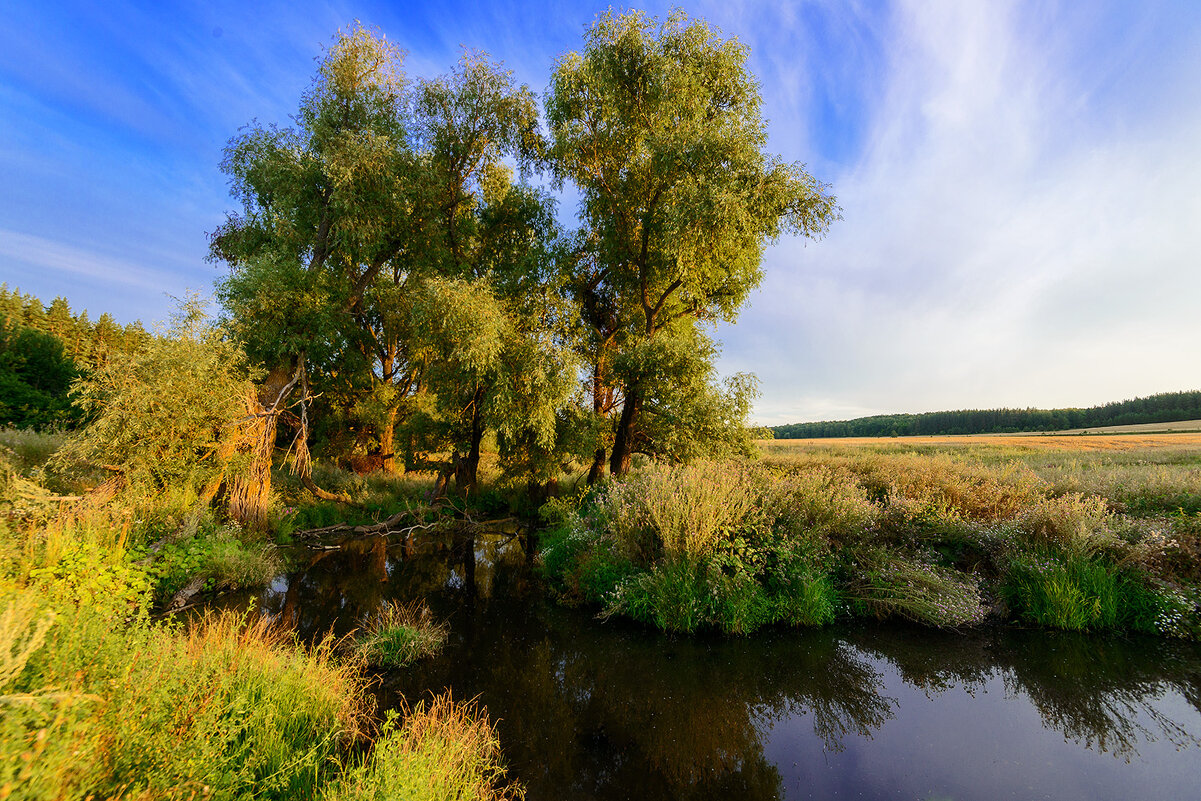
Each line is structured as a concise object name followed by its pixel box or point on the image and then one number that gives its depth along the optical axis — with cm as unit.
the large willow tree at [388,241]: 1307
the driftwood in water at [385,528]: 1360
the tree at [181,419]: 938
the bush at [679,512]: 804
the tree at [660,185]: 1286
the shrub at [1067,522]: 773
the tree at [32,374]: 3369
